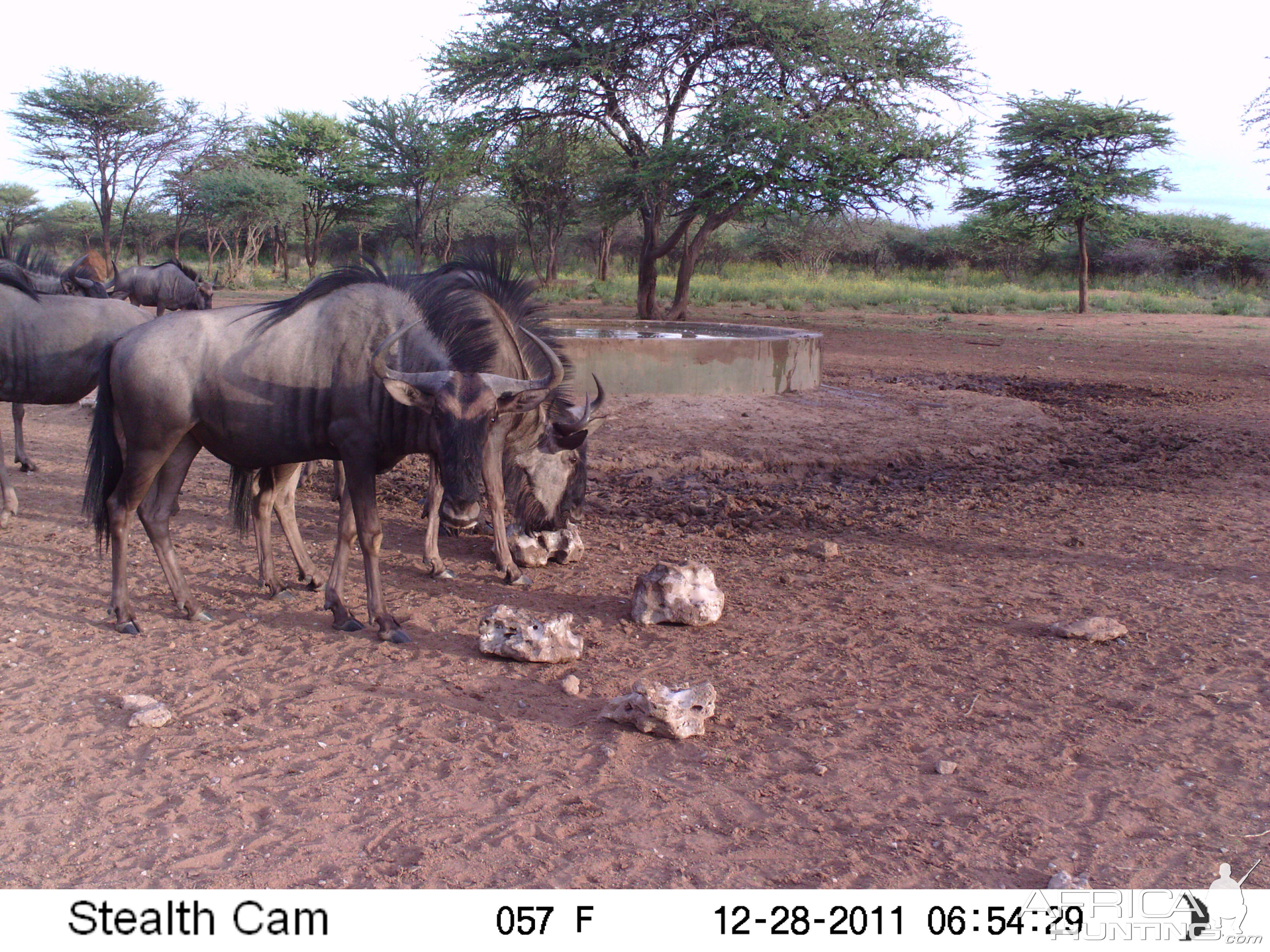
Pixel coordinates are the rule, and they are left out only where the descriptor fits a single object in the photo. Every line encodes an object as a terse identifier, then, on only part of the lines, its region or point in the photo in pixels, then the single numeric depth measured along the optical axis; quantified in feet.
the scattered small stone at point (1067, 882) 8.43
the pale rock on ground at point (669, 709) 11.29
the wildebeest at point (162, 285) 46.52
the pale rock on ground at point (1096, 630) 14.25
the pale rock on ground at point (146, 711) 11.42
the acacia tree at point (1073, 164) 82.12
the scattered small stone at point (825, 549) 18.98
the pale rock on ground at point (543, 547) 18.33
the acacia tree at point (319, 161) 121.39
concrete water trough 34.63
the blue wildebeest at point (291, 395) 14.33
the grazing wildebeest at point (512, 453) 15.88
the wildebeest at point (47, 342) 21.11
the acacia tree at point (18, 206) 136.77
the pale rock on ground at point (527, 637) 13.66
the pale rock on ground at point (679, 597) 15.17
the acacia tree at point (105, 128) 102.63
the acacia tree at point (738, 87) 61.52
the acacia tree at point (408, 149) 107.45
